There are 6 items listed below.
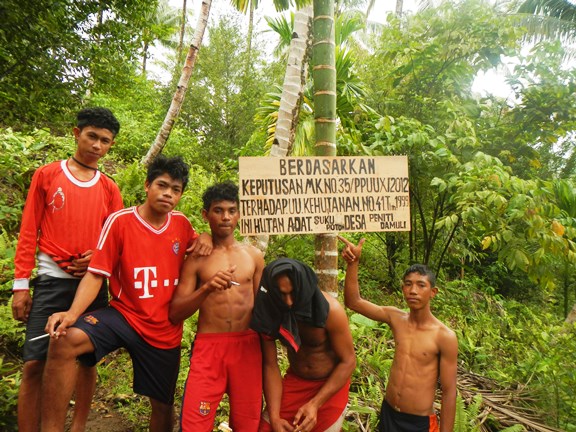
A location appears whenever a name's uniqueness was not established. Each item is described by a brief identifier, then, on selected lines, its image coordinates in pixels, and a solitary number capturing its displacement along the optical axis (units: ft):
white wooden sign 7.53
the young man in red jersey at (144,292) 6.96
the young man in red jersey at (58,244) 7.43
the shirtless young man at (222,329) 7.23
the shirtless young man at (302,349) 6.59
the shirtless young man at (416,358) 8.03
